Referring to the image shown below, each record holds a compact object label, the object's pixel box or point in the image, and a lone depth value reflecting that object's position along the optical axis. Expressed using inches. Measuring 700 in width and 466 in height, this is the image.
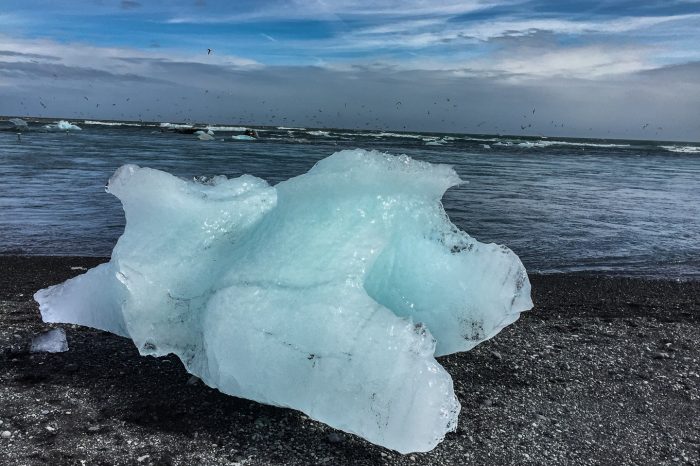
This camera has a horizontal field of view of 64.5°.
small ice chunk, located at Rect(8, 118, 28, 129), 1843.0
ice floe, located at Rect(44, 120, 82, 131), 2062.0
